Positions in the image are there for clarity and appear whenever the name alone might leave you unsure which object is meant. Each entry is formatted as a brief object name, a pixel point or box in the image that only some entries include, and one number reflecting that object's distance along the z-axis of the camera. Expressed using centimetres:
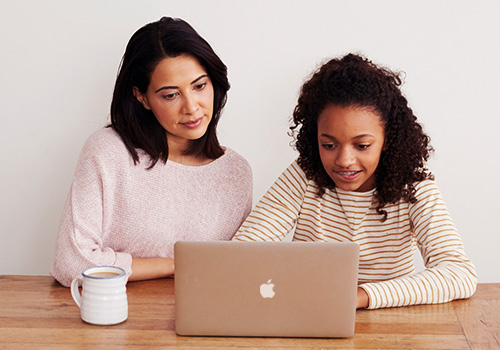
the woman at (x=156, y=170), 172
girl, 148
